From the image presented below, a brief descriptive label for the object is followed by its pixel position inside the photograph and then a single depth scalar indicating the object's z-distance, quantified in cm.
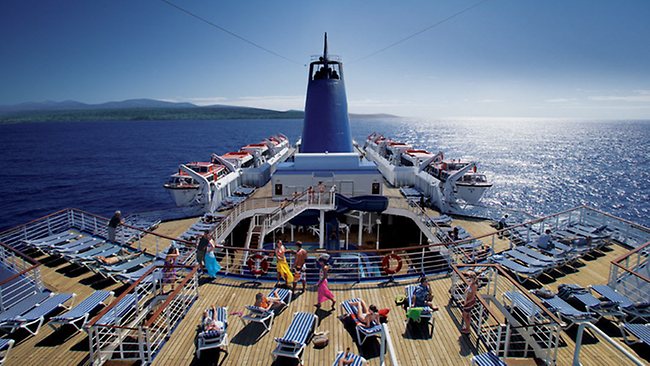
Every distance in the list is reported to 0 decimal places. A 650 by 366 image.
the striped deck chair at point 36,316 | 716
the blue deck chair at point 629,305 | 772
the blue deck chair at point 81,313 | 711
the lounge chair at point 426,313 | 734
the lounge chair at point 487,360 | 564
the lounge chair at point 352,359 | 586
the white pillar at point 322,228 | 1639
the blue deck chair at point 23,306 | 730
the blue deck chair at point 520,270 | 1005
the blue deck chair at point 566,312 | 736
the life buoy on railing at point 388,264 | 973
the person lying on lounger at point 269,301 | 732
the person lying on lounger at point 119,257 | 1008
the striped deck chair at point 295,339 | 620
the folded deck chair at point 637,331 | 683
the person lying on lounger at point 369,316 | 677
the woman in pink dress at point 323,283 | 802
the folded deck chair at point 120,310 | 669
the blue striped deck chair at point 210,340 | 632
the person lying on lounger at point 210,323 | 651
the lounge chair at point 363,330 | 662
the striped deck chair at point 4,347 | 637
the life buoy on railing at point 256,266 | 963
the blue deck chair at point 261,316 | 714
